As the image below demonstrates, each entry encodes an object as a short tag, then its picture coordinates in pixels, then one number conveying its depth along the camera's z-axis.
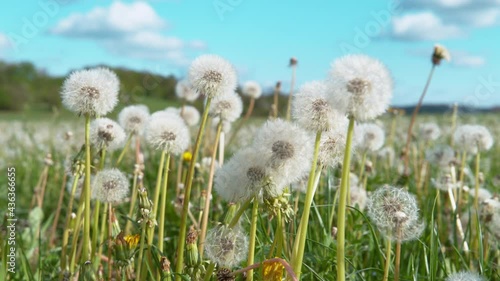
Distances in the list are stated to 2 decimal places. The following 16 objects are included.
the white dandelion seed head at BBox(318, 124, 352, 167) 0.65
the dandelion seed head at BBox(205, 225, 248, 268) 0.62
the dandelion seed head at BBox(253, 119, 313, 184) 0.59
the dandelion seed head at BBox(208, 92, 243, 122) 0.92
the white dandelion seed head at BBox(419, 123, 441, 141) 1.73
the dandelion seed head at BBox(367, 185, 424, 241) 0.64
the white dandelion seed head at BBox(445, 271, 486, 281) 0.66
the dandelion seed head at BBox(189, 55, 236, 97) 0.70
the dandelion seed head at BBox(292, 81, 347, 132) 0.60
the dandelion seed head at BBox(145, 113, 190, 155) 0.78
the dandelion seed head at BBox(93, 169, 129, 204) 0.79
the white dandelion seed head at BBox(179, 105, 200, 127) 1.42
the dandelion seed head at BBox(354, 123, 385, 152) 1.15
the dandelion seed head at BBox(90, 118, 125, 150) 0.80
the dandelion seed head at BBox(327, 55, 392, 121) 0.53
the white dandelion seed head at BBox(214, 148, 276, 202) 0.60
